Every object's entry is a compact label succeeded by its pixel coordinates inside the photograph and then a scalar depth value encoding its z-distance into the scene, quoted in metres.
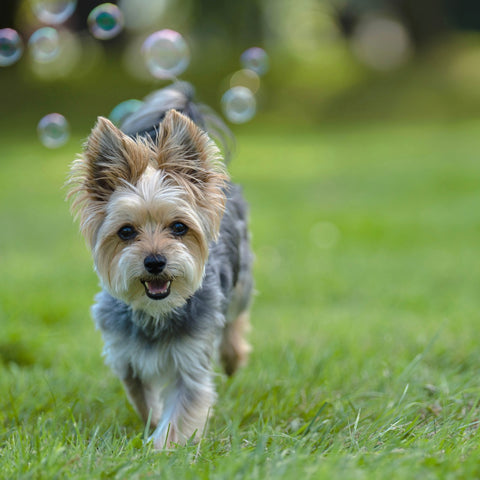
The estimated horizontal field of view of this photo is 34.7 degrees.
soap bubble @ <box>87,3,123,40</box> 6.30
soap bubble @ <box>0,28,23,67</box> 6.61
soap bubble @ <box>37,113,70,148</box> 6.49
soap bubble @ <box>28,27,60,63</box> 6.58
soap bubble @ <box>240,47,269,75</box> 7.38
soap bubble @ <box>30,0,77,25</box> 6.94
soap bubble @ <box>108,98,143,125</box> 5.89
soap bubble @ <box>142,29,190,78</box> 6.60
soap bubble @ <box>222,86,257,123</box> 7.28
